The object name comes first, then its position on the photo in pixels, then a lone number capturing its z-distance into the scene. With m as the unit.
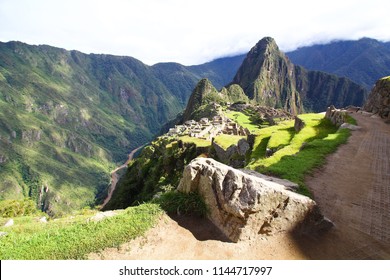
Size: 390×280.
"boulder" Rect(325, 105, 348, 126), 46.47
